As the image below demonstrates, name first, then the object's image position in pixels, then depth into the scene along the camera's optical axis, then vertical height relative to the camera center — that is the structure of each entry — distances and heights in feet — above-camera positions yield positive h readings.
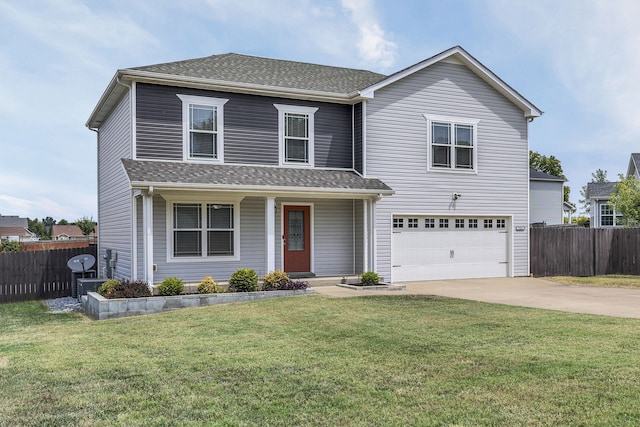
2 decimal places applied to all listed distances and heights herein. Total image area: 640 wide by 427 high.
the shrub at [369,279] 49.62 -5.04
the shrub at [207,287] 42.45 -4.86
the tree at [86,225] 229.66 +0.68
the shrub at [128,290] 39.73 -4.80
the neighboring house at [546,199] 103.97 +4.84
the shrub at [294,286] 44.70 -5.13
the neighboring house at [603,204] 127.54 +4.64
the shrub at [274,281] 44.50 -4.66
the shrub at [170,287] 41.19 -4.73
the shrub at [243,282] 43.52 -4.61
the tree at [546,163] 176.65 +19.93
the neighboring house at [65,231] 277.46 -2.35
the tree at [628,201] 92.48 +3.92
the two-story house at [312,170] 47.37 +5.50
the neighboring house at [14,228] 240.57 -0.50
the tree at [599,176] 235.44 +20.99
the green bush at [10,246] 102.50 -3.75
